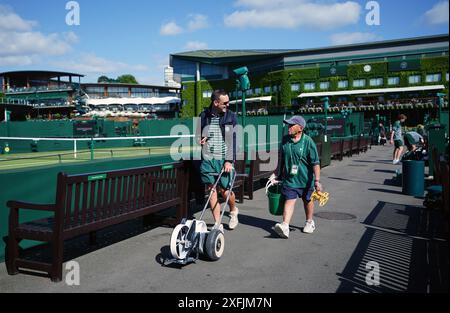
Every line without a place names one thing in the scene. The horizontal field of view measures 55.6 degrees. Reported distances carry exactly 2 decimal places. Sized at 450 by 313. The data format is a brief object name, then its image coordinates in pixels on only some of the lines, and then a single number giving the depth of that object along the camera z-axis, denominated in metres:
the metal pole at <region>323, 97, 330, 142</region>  25.33
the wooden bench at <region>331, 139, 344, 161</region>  19.75
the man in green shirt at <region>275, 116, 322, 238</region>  6.39
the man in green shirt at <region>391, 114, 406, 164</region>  16.44
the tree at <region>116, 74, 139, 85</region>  153.98
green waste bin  10.32
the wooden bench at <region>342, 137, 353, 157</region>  21.58
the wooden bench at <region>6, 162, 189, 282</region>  4.78
